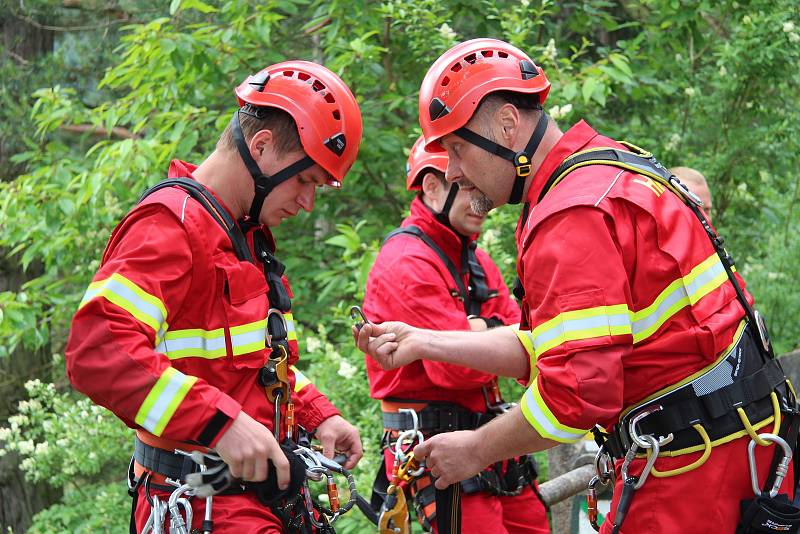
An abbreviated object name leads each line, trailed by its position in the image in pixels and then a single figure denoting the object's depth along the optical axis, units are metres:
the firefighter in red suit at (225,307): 2.75
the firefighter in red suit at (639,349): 2.70
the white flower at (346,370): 5.68
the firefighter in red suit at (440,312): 4.19
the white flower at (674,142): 7.25
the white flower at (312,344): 6.14
